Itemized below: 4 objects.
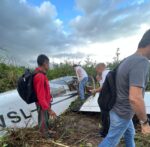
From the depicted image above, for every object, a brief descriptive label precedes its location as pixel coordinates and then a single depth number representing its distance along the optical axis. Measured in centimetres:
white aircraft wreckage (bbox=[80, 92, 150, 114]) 369
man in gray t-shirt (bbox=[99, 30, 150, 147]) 146
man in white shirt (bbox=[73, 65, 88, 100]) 428
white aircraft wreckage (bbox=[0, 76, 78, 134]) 281
